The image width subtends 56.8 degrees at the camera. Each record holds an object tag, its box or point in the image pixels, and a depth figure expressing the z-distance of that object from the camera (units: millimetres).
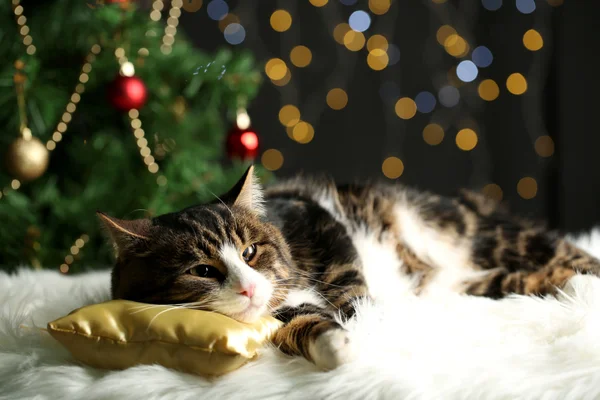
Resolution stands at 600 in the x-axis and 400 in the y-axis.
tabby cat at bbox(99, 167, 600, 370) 909
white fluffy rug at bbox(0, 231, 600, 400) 719
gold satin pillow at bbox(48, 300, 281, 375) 793
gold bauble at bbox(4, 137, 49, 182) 1569
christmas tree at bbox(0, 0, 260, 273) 1639
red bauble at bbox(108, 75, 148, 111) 1617
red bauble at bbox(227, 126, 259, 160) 1862
